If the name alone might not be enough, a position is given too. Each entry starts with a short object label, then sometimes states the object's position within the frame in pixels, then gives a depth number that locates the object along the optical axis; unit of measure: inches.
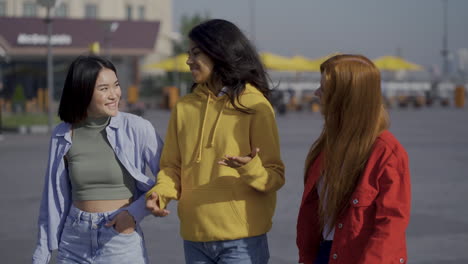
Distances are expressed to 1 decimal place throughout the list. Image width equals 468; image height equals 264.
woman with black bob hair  143.2
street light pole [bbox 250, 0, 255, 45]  2332.7
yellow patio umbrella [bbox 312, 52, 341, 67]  1803.4
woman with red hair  120.2
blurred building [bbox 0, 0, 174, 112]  1754.4
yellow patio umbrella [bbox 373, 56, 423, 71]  1828.2
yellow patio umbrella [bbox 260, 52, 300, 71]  1729.5
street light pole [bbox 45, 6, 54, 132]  858.6
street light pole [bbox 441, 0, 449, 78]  2519.4
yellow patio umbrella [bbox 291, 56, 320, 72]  1789.2
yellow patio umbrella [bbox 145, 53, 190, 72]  1615.2
